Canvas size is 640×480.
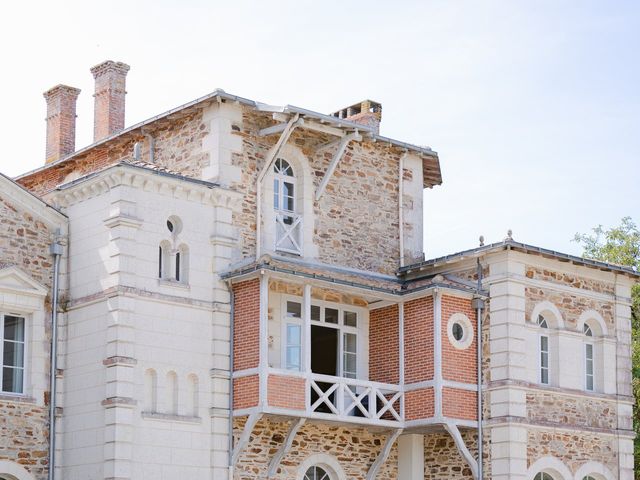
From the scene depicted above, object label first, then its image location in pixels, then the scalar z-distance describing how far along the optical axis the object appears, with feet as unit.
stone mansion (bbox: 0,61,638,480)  68.18
